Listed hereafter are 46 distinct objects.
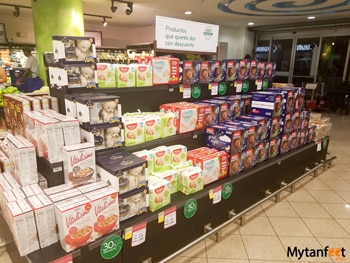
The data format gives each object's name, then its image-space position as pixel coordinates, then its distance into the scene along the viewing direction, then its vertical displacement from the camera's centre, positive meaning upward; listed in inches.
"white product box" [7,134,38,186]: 65.1 -23.8
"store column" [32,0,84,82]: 190.9 +36.4
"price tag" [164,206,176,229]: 78.3 -44.6
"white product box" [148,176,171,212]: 75.9 -36.2
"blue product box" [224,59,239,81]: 117.5 +0.9
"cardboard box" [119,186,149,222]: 68.7 -36.3
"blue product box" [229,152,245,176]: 101.9 -36.5
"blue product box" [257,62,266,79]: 134.2 +1.0
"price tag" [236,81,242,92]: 126.9 -7.3
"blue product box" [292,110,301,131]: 135.0 -24.8
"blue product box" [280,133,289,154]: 129.2 -35.7
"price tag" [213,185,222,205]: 93.9 -44.8
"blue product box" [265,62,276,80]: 140.2 +0.8
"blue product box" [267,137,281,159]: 122.6 -35.7
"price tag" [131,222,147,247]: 70.3 -44.9
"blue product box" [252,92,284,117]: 119.7 -15.1
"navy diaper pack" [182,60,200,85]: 102.7 -0.6
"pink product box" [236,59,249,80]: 122.8 +1.0
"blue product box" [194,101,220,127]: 104.6 -17.3
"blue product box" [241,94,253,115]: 122.4 -15.5
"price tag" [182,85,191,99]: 107.0 -9.0
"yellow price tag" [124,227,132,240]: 68.2 -42.9
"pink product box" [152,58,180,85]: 93.5 -0.1
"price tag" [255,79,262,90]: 137.1 -6.6
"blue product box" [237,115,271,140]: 113.7 -21.8
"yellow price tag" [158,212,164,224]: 76.0 -42.9
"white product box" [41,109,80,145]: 65.2 -15.2
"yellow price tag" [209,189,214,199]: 91.7 -43.1
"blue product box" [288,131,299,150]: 134.7 -35.5
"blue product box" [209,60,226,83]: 112.3 -0.1
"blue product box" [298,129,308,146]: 142.2 -35.5
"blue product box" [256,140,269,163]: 115.0 -35.4
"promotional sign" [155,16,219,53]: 98.8 +14.3
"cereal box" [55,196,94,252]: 56.2 -33.7
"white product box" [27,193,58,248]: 55.9 -32.6
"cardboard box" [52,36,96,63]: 70.5 +5.5
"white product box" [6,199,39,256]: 53.8 -33.1
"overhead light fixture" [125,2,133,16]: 252.6 +60.1
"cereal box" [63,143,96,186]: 63.6 -23.6
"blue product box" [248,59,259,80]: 128.5 +1.6
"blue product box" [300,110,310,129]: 143.3 -26.0
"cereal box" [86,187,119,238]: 61.0 -33.6
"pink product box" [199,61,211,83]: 107.7 -0.6
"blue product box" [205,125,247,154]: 99.2 -26.1
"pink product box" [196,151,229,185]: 93.0 -34.4
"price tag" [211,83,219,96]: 117.2 -8.2
